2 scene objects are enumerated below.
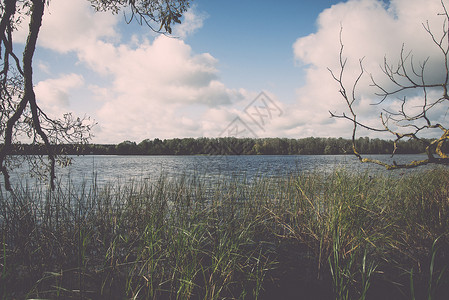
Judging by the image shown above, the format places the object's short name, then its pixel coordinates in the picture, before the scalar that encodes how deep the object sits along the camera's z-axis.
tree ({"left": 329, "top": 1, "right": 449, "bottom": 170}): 2.33
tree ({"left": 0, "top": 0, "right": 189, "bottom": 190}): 3.62
